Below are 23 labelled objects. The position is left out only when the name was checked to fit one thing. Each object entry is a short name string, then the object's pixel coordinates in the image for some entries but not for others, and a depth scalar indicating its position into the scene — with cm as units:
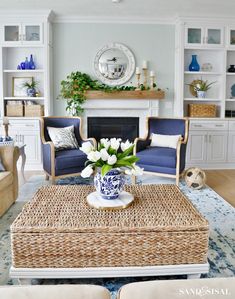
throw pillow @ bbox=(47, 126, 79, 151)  442
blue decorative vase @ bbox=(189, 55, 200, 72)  550
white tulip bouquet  231
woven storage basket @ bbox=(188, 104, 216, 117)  550
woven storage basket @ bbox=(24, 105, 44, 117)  538
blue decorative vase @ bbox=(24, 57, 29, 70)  536
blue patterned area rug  210
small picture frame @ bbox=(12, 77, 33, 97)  553
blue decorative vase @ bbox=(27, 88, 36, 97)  541
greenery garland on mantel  529
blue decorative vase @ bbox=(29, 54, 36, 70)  536
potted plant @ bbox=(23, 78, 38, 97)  541
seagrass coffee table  195
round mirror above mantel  551
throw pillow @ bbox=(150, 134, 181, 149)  454
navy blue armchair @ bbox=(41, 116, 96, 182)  411
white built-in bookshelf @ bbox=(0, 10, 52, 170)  517
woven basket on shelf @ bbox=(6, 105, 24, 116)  538
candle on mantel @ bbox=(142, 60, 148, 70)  539
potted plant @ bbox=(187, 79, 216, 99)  554
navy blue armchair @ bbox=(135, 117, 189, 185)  419
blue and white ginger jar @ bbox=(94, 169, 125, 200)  233
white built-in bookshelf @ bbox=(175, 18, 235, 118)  532
